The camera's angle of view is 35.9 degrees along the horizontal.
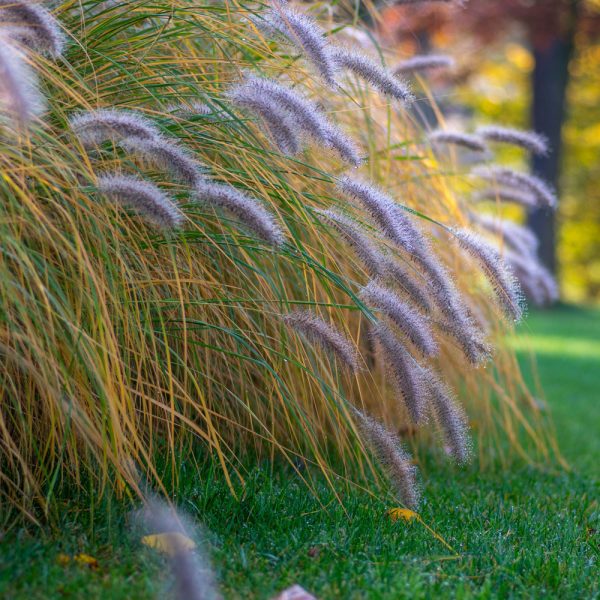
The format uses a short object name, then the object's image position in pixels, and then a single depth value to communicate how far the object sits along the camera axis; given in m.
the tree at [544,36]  15.71
